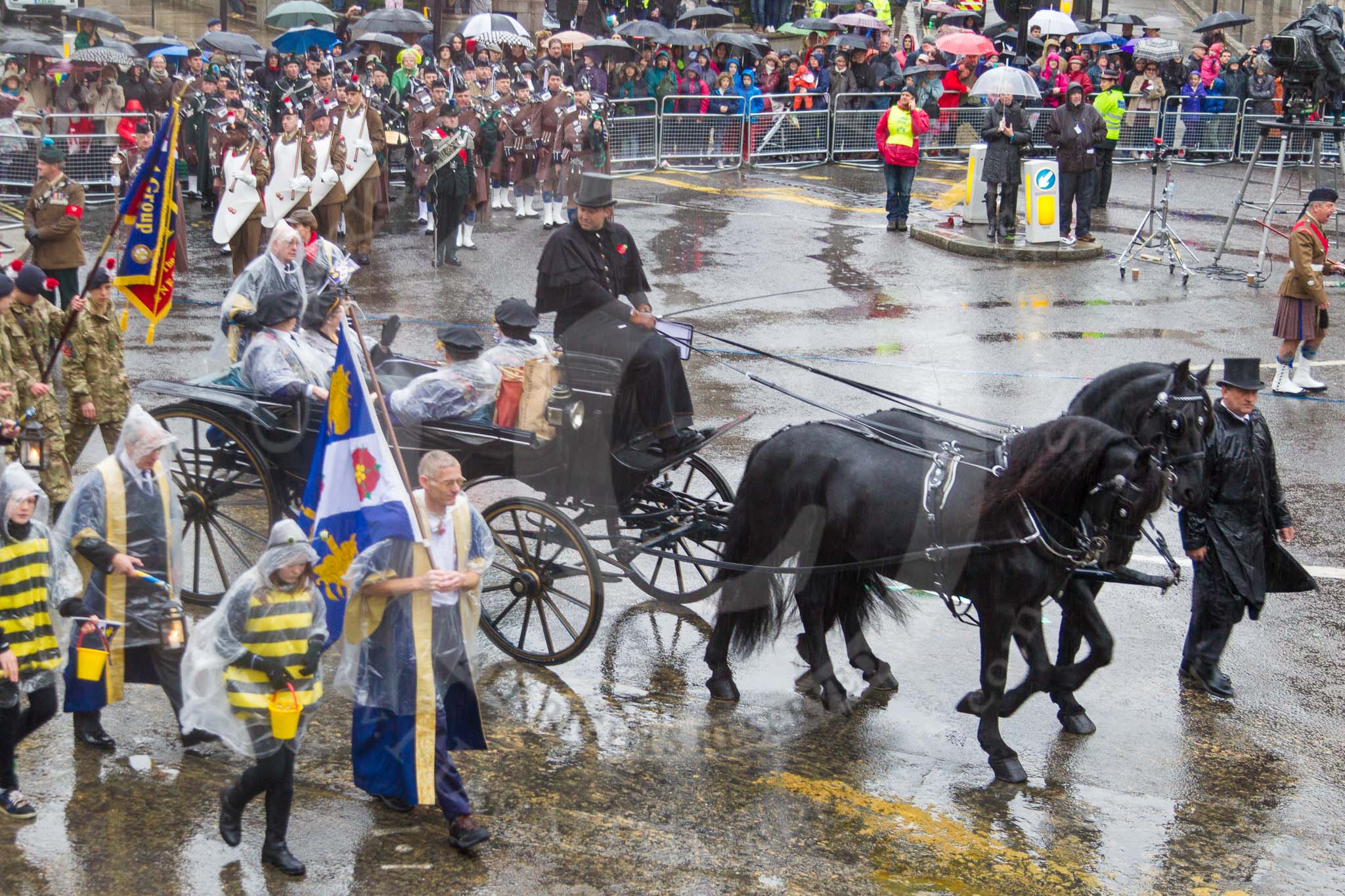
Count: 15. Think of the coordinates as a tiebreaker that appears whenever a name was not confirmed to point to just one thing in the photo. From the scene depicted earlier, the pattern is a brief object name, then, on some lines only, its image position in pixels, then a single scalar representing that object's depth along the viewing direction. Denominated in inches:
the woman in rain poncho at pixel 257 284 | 331.3
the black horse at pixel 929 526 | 254.5
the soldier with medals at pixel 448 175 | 664.4
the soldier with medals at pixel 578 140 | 766.5
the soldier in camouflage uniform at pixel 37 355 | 332.2
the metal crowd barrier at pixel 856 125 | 992.2
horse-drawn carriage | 293.6
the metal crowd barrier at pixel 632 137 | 946.1
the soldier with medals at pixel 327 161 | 632.4
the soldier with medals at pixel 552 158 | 765.9
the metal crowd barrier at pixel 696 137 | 962.7
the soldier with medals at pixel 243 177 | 587.8
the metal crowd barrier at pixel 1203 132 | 1024.9
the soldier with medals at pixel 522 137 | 780.0
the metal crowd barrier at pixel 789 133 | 973.2
